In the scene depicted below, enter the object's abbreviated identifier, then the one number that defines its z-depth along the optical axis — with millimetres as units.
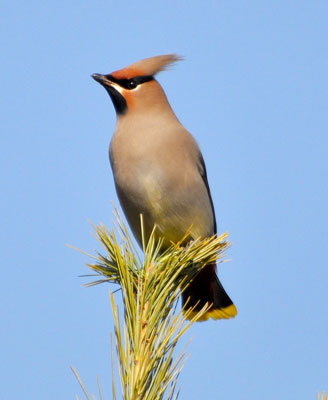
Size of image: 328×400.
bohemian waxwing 7922
